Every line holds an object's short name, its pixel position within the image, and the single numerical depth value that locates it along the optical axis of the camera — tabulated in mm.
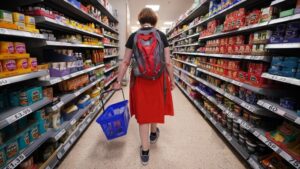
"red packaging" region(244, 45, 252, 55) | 1747
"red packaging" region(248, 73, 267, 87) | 1570
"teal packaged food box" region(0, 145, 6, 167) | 1150
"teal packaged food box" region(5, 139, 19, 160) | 1227
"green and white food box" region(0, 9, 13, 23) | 1115
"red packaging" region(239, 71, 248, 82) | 1784
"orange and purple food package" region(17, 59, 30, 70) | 1283
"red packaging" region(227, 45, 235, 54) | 2083
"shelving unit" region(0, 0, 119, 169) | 1238
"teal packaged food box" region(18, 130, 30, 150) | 1346
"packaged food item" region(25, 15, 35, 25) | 1337
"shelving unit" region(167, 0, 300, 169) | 1275
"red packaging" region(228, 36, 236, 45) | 2095
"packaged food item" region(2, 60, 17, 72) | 1165
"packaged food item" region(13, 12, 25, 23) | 1233
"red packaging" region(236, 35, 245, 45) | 1957
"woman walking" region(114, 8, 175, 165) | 1498
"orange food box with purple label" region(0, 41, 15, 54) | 1161
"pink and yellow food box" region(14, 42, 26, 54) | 1266
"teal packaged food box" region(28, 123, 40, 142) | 1451
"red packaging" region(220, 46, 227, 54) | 2260
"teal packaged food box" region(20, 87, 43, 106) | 1368
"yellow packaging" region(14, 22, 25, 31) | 1240
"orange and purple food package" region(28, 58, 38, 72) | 1382
